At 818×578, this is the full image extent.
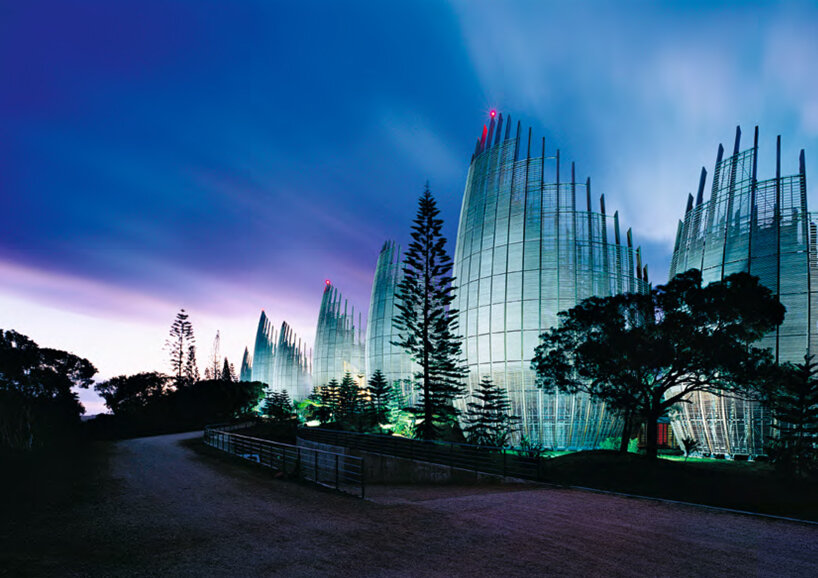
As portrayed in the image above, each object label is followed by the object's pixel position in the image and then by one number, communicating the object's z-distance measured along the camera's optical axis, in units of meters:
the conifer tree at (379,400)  36.69
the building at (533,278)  28.48
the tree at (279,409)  44.72
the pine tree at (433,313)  27.98
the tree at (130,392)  38.69
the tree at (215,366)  104.06
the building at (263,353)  89.94
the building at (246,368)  114.61
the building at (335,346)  62.67
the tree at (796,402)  16.61
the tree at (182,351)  65.69
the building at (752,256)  23.42
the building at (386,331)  46.12
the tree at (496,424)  25.56
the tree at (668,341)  16.95
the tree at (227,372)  93.78
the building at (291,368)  77.56
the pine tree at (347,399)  43.19
